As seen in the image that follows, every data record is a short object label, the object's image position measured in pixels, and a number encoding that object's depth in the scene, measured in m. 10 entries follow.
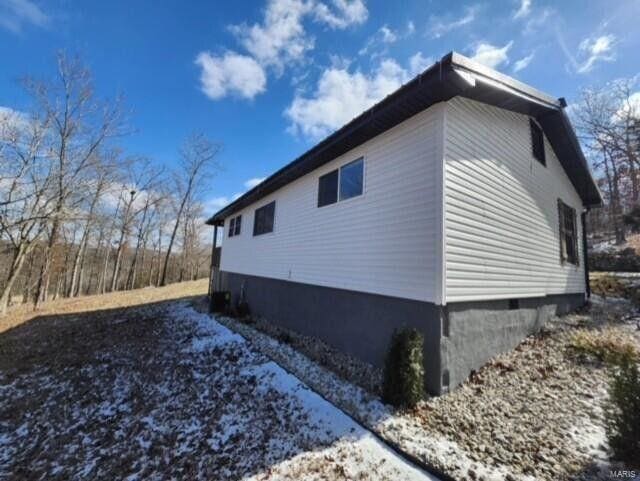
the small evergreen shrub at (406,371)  3.83
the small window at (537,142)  7.03
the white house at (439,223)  4.29
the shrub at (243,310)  10.20
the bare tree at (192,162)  25.48
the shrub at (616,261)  15.21
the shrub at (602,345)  4.75
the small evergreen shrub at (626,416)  2.70
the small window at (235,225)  13.26
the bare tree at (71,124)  12.66
